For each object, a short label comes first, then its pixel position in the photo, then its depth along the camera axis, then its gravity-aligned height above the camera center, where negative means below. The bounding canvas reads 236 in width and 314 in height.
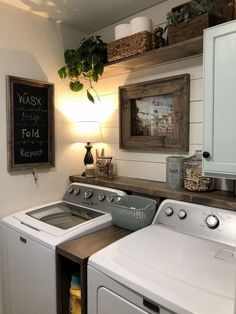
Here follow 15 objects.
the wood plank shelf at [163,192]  1.36 -0.32
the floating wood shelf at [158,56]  1.50 +0.56
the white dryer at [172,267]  0.88 -0.53
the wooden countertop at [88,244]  1.26 -0.56
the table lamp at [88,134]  2.14 +0.04
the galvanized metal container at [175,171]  1.66 -0.22
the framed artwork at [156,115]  1.77 +0.18
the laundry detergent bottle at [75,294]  1.41 -0.86
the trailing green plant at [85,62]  1.96 +0.61
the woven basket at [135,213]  1.50 -0.45
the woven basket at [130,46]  1.70 +0.65
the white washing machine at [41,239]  1.44 -0.60
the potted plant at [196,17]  1.41 +0.70
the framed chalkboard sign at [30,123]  1.90 +0.12
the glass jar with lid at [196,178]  1.53 -0.24
